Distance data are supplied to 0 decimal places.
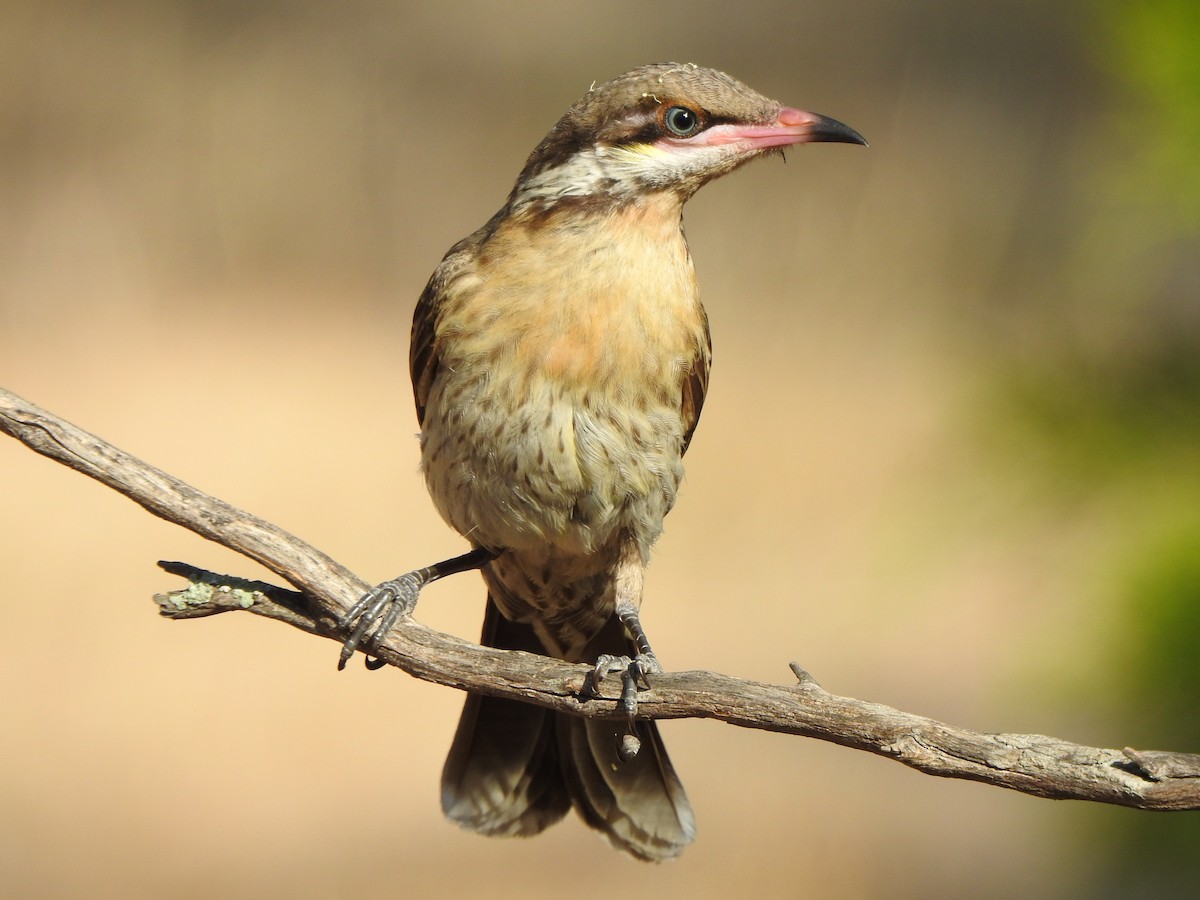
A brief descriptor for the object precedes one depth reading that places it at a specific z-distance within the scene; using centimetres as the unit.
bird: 716
